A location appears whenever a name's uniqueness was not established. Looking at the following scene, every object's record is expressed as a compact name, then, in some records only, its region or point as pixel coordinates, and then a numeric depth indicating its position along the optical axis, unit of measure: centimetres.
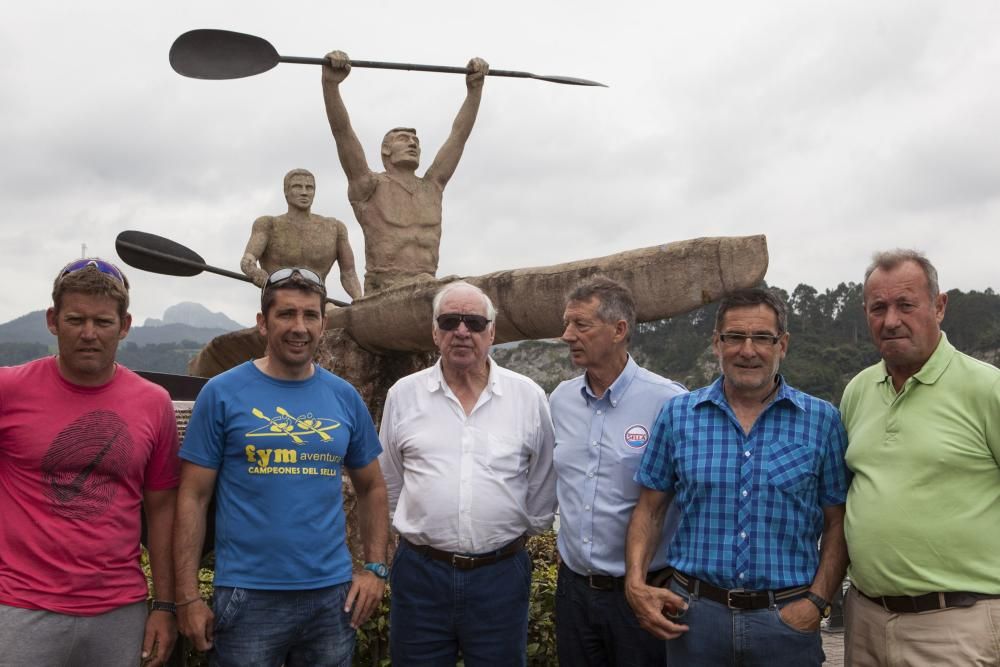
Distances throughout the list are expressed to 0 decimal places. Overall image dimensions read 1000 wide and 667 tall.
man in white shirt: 291
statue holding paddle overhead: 727
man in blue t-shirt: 255
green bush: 399
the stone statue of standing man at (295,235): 784
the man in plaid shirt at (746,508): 250
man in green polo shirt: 243
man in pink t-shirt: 236
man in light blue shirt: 283
